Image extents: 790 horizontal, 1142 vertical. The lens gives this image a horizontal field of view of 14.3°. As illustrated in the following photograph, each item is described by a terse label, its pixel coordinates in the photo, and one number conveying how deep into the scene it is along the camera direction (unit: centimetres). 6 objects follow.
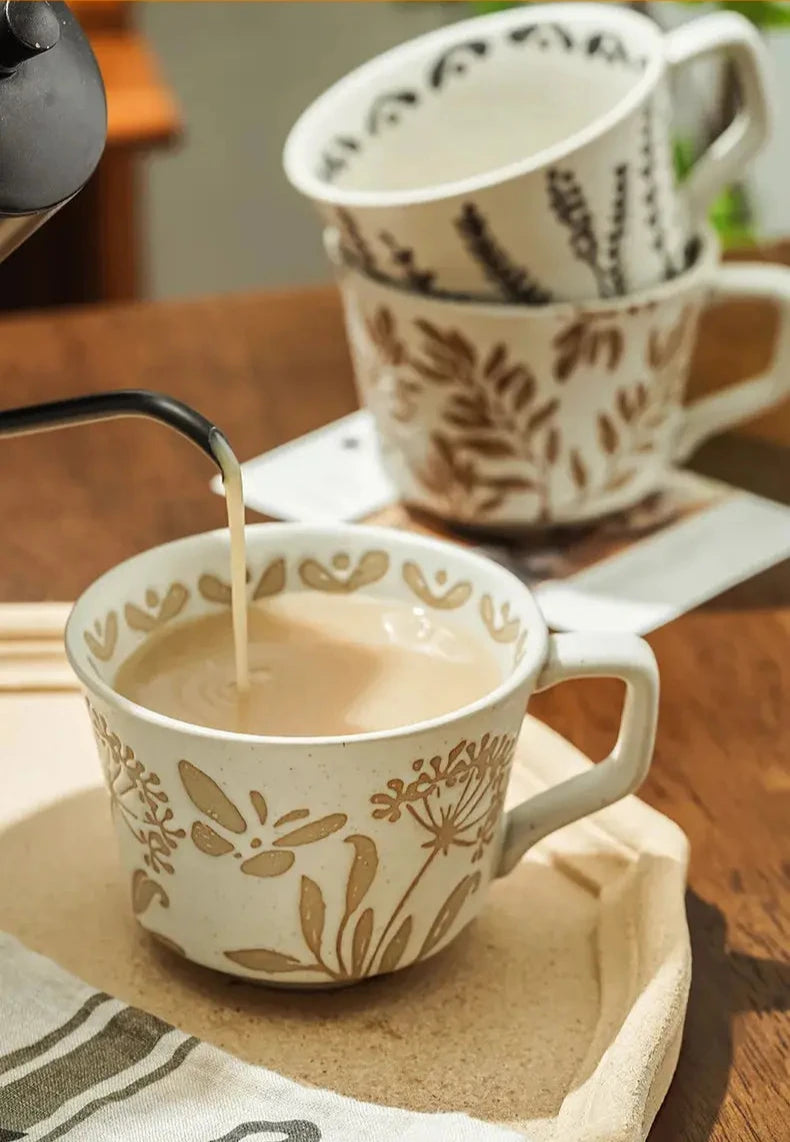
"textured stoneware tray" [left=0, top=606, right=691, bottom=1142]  66
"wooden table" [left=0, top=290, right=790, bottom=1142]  68
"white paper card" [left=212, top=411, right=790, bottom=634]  82
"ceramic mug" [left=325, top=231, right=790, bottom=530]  82
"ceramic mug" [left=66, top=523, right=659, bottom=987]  66
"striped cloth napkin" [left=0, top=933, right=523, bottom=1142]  64
